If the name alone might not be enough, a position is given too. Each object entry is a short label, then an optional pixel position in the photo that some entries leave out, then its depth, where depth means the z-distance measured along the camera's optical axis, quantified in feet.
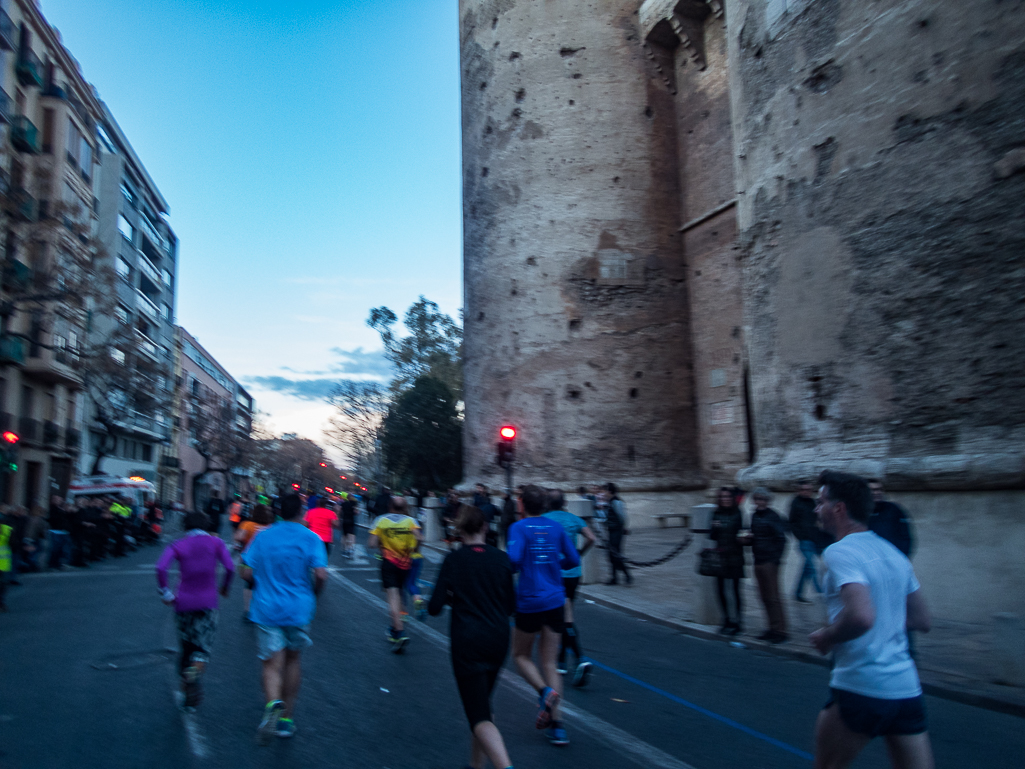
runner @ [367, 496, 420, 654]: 30.48
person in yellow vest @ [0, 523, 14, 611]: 40.42
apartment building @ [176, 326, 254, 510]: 215.51
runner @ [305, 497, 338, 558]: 42.24
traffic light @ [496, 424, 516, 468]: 66.54
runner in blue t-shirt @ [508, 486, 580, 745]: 19.56
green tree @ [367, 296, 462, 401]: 166.09
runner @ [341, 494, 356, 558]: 67.77
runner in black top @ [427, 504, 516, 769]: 14.69
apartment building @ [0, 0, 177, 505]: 77.97
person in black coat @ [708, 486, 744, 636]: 31.40
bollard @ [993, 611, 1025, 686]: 22.38
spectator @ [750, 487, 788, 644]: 29.94
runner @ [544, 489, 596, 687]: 23.61
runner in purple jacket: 21.27
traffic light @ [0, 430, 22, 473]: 72.23
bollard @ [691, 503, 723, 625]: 33.32
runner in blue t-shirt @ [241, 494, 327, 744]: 18.53
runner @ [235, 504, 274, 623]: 32.99
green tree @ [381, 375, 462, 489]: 133.08
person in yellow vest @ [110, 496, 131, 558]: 77.00
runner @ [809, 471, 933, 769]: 10.54
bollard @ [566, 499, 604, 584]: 48.26
